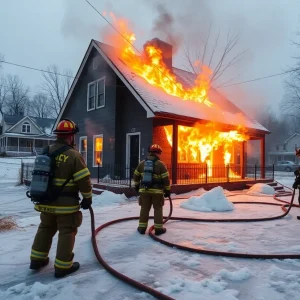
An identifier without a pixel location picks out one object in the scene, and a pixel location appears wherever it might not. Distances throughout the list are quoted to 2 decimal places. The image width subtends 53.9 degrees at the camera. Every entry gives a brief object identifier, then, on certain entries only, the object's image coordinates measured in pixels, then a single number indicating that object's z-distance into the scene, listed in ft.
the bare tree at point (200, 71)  77.36
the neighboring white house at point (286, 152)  188.34
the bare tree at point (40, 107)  228.84
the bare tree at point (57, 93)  182.63
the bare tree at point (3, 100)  194.70
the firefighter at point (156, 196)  18.65
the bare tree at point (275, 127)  228.63
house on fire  43.57
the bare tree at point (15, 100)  200.64
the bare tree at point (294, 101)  112.35
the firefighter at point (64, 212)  12.06
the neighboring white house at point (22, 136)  140.77
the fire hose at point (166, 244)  10.46
